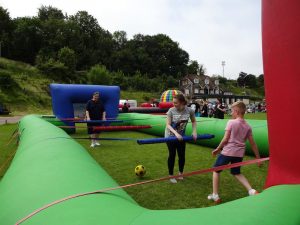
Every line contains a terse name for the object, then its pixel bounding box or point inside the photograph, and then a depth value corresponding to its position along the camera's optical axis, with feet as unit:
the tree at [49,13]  178.13
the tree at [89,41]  162.85
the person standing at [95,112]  20.13
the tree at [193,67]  228.35
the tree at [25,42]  143.32
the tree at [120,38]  209.68
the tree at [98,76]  112.69
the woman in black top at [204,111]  36.63
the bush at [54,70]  113.26
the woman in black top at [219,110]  30.58
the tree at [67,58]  127.55
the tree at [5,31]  139.43
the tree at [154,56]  187.32
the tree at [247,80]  255.80
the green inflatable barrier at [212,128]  15.55
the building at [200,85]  192.33
